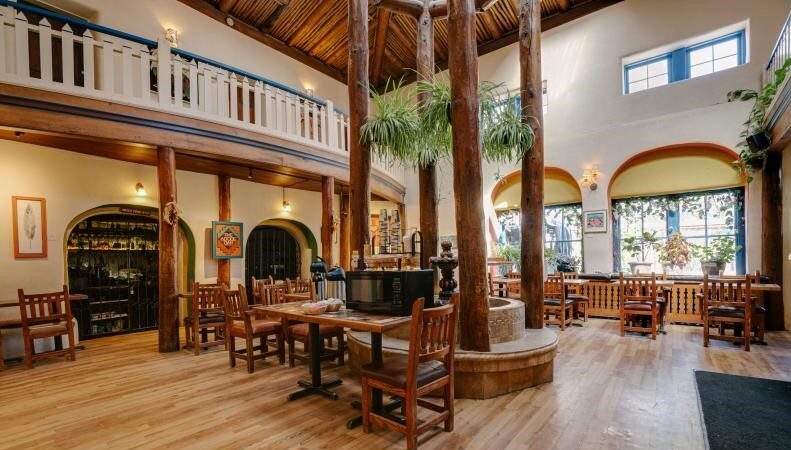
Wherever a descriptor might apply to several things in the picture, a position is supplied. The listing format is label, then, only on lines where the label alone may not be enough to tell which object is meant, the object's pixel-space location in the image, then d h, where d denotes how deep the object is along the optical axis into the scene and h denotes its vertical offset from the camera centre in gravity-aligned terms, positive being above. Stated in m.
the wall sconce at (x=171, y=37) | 6.88 +3.46
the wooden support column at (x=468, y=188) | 3.18 +0.30
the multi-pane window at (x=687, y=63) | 6.47 +2.76
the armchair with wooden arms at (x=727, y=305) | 4.62 -1.07
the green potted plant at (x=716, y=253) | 6.02 -0.59
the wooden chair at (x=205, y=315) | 4.91 -1.14
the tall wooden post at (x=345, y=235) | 7.61 -0.17
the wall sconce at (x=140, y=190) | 6.29 +0.70
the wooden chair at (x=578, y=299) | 6.51 -1.34
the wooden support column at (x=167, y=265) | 5.01 -0.43
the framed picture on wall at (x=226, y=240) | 7.16 -0.18
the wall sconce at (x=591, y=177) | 7.36 +0.84
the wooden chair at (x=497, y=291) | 6.86 -1.25
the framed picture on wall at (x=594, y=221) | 7.30 +0.00
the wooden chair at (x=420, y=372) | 2.30 -0.94
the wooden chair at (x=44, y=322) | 4.43 -1.05
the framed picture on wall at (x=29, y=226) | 5.15 +0.12
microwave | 2.75 -0.47
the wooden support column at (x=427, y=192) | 4.41 +0.38
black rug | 2.50 -1.46
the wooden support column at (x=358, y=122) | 4.34 +1.20
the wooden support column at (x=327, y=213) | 6.78 +0.25
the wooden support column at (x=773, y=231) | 5.67 -0.21
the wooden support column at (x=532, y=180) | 4.43 +0.49
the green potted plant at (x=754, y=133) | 5.55 +1.27
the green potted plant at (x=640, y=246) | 7.09 -0.48
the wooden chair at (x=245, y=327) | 4.05 -1.08
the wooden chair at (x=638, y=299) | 5.21 -1.08
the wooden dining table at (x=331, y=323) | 2.55 -0.69
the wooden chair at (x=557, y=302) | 5.98 -1.26
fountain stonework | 3.16 -1.11
